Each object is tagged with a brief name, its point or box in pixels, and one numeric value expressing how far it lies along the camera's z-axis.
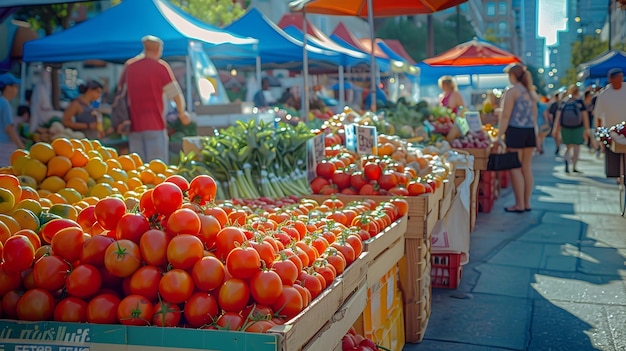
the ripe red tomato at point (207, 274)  2.29
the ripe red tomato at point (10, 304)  2.36
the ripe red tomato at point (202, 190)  2.74
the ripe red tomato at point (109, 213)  2.49
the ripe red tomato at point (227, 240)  2.45
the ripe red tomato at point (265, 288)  2.30
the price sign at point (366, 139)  5.71
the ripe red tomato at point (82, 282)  2.27
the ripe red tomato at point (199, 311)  2.24
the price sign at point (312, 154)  5.24
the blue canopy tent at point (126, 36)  10.66
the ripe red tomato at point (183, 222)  2.37
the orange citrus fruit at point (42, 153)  4.00
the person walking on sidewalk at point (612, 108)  9.22
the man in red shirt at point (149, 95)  7.97
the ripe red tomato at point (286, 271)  2.44
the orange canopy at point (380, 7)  8.33
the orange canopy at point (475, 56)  16.34
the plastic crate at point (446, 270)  5.95
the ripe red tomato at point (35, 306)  2.28
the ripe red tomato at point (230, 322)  2.20
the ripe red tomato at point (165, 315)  2.22
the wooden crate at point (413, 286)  4.60
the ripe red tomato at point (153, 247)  2.31
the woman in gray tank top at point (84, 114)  10.24
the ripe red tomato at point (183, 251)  2.29
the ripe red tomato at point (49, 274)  2.33
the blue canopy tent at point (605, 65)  20.45
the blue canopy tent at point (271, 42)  14.08
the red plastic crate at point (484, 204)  10.20
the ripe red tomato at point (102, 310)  2.23
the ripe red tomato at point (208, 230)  2.48
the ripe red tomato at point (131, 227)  2.38
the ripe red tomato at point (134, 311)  2.20
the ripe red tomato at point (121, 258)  2.28
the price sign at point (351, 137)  5.84
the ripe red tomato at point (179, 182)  2.71
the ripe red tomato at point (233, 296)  2.28
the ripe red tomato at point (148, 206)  2.53
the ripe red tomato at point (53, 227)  2.59
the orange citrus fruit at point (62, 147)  4.03
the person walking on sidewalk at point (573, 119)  14.70
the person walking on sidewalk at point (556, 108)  19.77
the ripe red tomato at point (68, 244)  2.40
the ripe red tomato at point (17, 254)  2.36
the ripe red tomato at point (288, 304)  2.34
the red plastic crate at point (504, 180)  14.07
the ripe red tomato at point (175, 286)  2.24
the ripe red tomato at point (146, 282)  2.26
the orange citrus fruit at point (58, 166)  3.95
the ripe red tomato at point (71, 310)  2.27
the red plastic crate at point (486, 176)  10.26
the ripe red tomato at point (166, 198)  2.46
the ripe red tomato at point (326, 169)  5.29
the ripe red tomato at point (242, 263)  2.32
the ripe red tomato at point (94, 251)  2.34
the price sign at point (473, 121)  9.97
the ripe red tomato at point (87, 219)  2.68
